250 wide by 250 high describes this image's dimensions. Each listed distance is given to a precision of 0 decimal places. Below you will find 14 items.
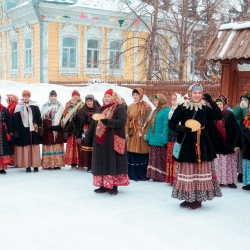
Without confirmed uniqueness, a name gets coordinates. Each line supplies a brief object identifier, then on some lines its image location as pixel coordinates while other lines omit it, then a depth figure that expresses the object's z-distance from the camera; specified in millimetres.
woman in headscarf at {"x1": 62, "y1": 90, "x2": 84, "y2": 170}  7898
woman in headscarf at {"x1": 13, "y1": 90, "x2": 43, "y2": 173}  7562
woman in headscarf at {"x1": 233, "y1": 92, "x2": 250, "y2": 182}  6941
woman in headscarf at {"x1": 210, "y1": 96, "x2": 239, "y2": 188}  6531
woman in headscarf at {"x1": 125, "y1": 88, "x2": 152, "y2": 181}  7027
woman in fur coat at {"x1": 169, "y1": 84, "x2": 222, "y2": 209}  5129
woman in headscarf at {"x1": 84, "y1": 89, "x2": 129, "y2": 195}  5922
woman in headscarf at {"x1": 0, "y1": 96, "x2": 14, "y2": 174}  7406
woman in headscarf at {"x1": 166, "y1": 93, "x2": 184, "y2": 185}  6660
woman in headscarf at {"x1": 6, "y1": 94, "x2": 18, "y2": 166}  7771
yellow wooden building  19281
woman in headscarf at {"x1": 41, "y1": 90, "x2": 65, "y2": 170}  7902
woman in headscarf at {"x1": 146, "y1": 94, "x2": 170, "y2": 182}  6785
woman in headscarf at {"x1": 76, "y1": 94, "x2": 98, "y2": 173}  7594
